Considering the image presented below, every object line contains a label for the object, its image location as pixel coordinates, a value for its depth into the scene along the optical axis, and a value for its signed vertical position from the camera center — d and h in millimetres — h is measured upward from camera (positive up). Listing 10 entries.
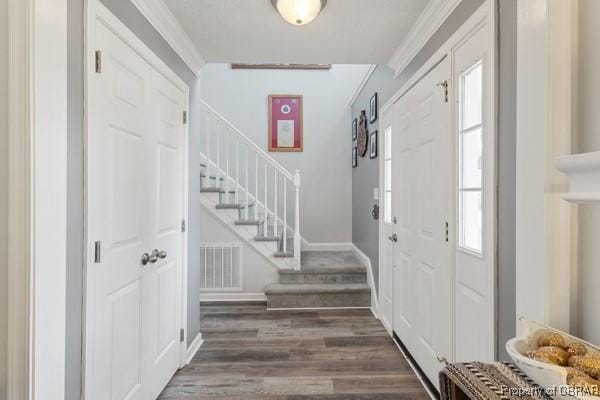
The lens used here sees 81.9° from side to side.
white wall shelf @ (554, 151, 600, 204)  821 +62
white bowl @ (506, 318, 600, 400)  755 -390
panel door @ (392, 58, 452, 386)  1941 -127
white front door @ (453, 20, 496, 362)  1487 -5
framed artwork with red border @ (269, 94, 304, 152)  4996 +1115
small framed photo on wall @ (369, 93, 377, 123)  3545 +952
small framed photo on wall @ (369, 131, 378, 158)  3588 +588
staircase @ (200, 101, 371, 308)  3639 -600
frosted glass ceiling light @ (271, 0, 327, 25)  1761 +986
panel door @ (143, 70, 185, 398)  1959 -209
